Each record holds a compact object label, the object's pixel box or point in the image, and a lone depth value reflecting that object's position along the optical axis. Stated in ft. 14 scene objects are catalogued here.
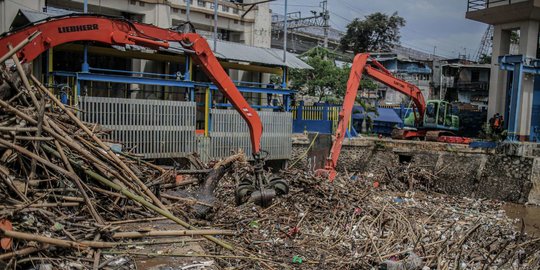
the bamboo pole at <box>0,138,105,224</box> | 18.89
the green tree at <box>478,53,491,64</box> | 129.70
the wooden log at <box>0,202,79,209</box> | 16.35
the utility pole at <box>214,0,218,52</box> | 48.22
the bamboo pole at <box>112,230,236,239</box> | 18.84
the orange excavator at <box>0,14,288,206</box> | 26.32
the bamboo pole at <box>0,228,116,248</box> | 14.66
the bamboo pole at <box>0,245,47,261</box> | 14.53
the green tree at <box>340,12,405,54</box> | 123.75
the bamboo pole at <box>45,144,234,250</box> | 20.48
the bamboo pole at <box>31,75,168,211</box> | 22.34
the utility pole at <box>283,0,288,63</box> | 49.48
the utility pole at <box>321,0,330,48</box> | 107.76
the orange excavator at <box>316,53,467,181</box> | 45.16
